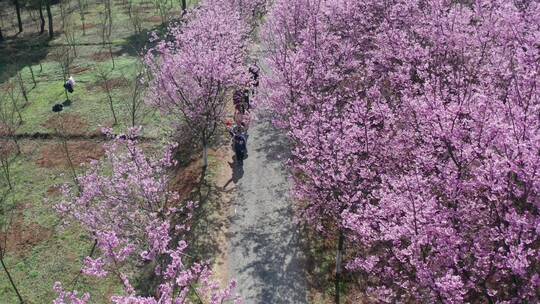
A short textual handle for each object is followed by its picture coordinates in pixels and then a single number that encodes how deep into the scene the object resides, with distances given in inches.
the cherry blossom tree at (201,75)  909.8
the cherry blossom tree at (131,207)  678.5
